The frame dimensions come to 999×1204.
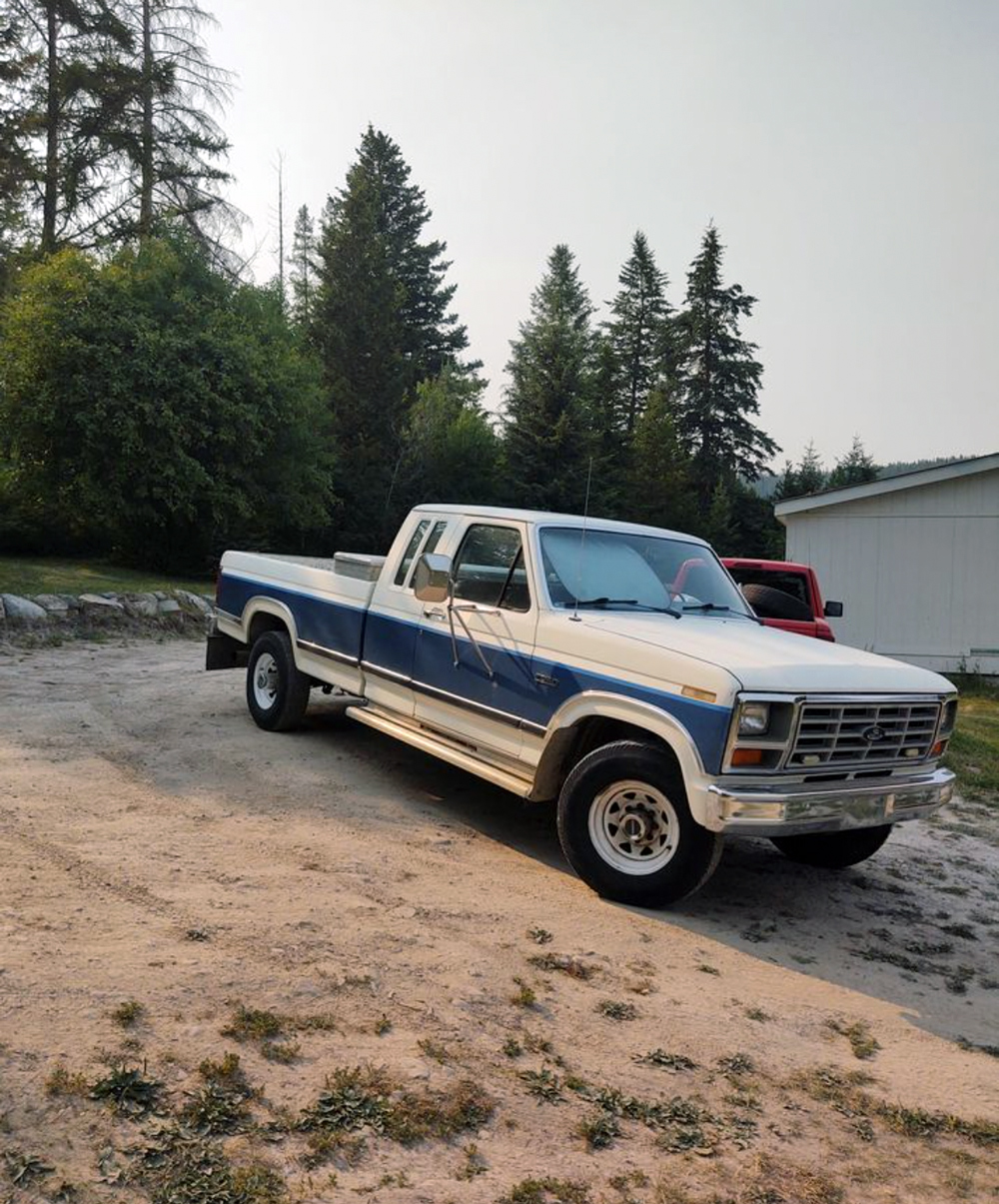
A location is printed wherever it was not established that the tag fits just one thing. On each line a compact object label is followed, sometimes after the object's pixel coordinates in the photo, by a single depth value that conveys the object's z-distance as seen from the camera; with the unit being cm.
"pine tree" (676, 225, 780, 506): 4931
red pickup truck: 1061
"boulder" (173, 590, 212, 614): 1652
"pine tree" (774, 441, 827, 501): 4319
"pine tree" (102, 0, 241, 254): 2638
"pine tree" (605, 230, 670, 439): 5341
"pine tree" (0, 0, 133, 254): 2428
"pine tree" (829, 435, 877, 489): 4216
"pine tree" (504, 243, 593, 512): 3741
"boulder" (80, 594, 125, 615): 1484
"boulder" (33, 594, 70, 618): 1430
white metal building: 1623
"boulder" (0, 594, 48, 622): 1367
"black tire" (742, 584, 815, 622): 916
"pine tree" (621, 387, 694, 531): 4131
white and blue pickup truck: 470
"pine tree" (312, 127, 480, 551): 3512
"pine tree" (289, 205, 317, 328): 4128
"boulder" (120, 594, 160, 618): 1541
